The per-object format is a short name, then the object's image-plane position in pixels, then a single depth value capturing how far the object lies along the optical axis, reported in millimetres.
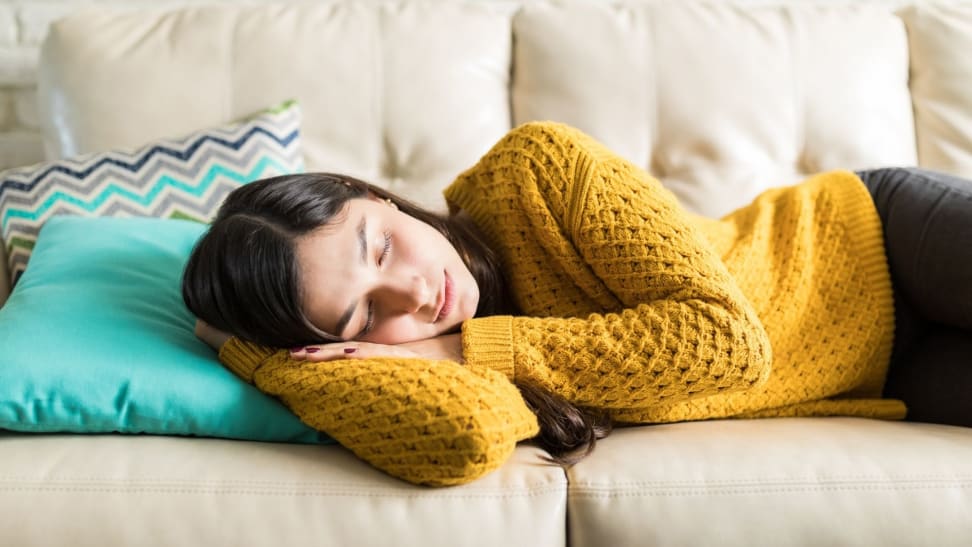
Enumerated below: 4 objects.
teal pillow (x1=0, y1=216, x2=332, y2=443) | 944
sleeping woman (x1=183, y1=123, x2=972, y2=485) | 932
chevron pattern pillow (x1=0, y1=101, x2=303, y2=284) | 1311
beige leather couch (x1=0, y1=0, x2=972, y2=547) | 1546
